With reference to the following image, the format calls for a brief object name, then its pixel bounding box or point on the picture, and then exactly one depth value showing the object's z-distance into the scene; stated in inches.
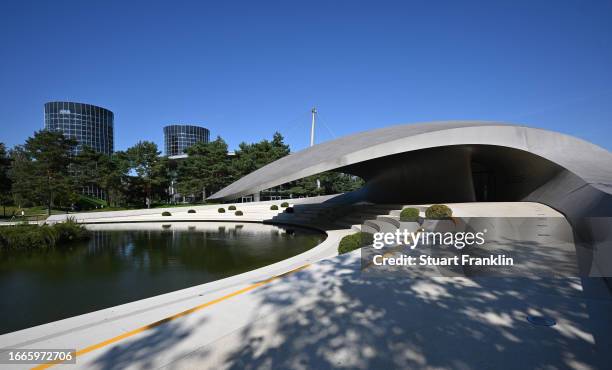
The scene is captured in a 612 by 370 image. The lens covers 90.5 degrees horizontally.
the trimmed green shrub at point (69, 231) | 559.8
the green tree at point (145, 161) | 1477.6
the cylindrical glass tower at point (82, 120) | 3932.1
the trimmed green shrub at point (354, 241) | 349.1
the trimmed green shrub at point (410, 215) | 471.2
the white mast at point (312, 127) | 1785.2
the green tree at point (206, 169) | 1636.3
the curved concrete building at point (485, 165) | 343.6
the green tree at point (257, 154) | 1616.6
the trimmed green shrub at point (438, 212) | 445.4
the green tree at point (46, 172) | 1208.2
